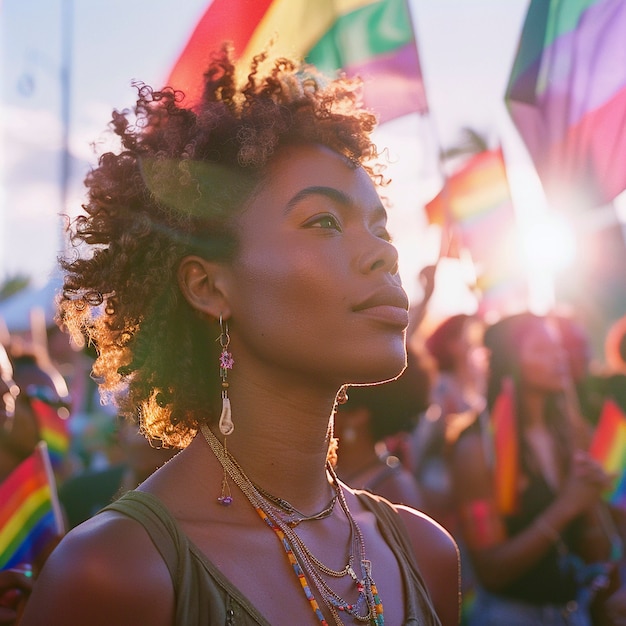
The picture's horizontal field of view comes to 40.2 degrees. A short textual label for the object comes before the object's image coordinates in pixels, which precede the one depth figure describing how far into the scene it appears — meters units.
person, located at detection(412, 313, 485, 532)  5.32
